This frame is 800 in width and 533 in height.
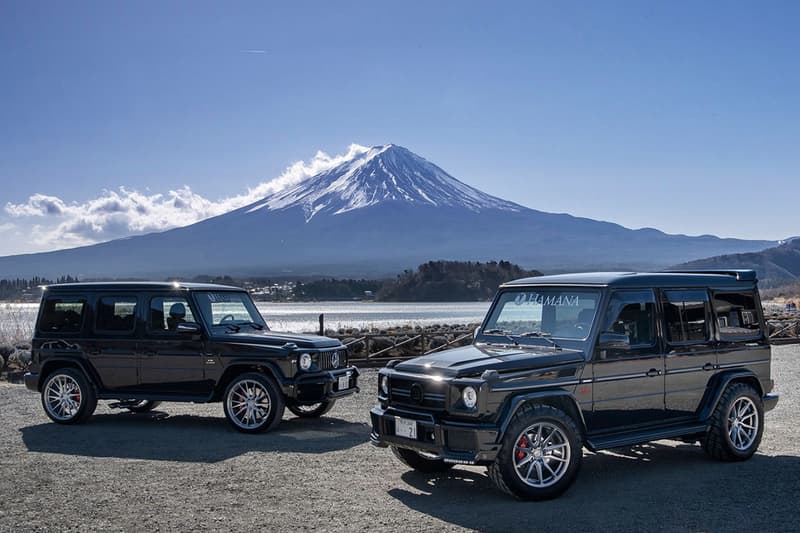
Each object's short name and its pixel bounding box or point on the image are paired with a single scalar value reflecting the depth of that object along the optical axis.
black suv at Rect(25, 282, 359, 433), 10.86
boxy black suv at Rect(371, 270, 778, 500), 7.09
